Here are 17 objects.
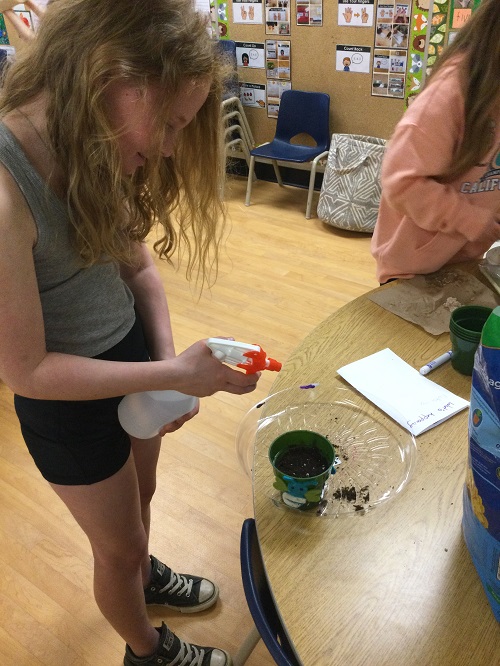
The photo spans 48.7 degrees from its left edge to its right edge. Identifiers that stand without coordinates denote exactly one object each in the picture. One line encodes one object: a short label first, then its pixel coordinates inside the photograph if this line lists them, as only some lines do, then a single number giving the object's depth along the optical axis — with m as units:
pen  1.10
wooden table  0.67
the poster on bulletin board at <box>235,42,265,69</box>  4.05
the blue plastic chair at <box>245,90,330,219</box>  3.77
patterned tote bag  3.46
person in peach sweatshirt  1.19
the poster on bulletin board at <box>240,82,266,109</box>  4.20
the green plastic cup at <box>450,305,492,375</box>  1.03
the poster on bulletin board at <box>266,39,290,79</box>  3.90
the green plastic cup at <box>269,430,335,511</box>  0.79
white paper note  0.99
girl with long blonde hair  0.72
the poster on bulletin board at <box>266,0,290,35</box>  3.76
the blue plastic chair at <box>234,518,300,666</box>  0.71
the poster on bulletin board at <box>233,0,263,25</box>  3.89
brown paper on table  1.24
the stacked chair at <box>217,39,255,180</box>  4.10
